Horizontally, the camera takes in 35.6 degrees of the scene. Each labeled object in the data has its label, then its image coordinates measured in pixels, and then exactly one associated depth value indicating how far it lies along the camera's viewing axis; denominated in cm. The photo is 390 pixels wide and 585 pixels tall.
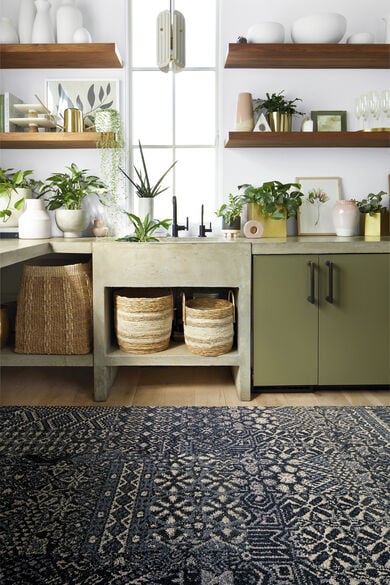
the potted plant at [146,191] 377
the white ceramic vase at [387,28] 376
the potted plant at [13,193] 373
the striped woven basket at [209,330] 327
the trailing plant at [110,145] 375
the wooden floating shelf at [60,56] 360
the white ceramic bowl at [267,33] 366
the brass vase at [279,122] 379
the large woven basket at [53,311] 326
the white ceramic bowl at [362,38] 371
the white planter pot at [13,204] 380
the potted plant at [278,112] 379
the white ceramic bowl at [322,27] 363
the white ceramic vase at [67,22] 374
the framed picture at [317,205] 393
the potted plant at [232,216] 375
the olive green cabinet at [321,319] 325
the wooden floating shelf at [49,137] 366
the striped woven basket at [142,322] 328
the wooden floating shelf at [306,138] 361
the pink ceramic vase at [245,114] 377
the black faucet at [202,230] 382
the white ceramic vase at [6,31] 375
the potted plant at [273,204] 364
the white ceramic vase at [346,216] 371
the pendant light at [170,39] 292
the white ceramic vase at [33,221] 349
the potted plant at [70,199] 364
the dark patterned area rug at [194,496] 172
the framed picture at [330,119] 389
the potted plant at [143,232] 329
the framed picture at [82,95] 390
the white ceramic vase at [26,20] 378
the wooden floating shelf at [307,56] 360
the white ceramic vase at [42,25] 375
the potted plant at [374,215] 376
